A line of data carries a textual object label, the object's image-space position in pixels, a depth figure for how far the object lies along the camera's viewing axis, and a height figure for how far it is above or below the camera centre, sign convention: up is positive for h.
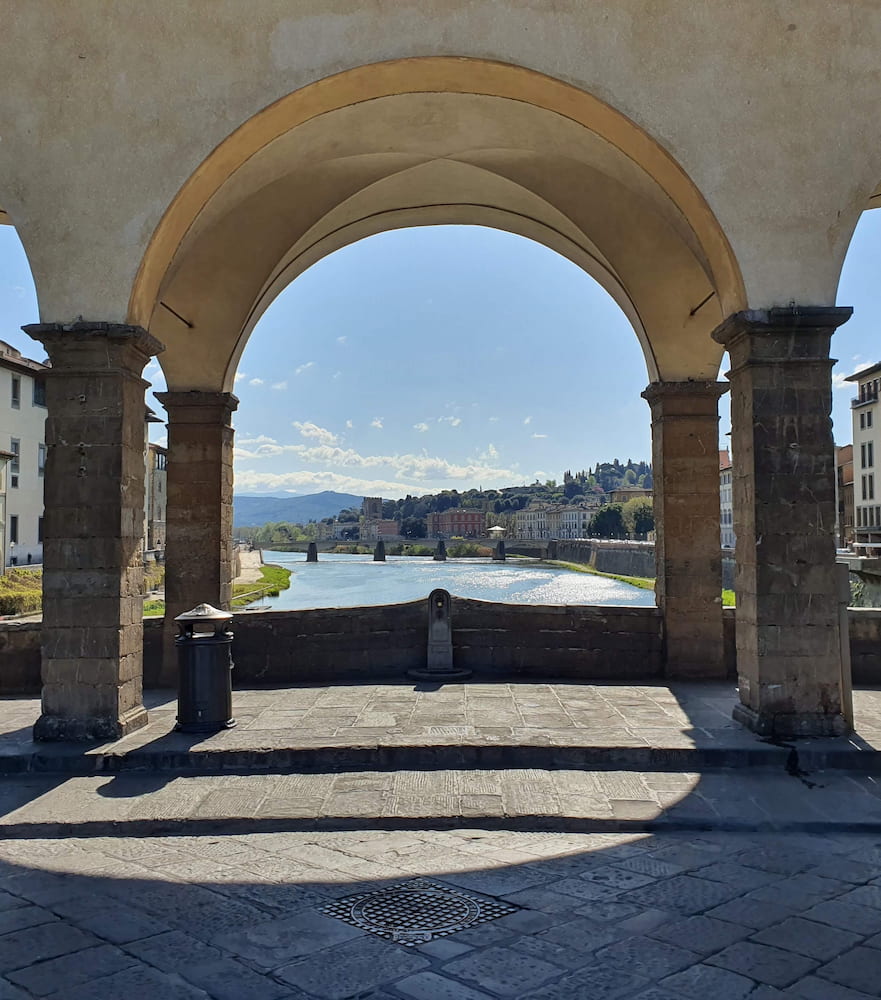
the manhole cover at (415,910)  3.12 -1.60
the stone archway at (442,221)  7.16 +2.89
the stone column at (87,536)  5.75 -0.06
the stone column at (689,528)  8.27 -0.01
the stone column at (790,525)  5.69 +0.01
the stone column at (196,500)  8.39 +0.30
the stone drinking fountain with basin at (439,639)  8.26 -1.18
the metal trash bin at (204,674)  5.94 -1.11
